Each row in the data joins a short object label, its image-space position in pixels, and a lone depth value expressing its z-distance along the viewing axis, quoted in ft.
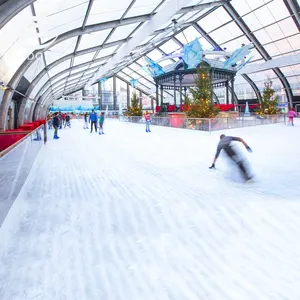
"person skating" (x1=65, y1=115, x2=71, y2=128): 77.15
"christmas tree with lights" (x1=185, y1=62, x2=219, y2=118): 53.26
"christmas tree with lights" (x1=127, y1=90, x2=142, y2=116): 95.50
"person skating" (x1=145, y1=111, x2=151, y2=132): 52.02
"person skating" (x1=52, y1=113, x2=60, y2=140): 44.42
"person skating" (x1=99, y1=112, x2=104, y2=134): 49.26
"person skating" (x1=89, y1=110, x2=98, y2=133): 54.27
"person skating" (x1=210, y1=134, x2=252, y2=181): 15.58
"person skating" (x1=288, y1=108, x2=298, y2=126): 61.52
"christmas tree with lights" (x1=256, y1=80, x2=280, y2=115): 77.71
